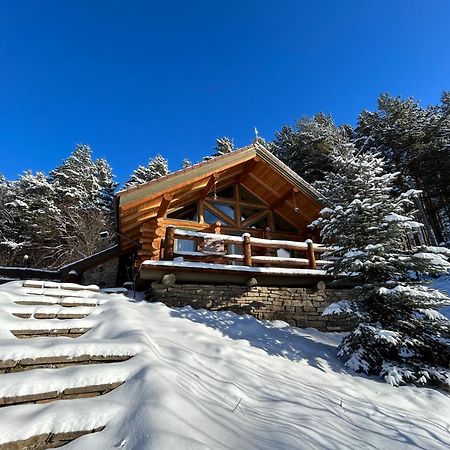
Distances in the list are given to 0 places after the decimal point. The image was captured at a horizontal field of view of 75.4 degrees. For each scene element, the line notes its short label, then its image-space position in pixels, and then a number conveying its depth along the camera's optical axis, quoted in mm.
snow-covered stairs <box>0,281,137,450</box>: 2096
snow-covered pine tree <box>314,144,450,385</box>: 5344
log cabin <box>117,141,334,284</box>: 7770
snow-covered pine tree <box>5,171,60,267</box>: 19266
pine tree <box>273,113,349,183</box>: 19891
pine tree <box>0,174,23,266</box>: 18359
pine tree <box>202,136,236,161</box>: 26025
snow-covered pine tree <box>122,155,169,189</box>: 25095
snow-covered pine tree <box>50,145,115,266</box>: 18938
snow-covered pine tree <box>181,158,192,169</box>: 28578
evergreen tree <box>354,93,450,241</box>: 17953
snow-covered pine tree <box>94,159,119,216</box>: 23838
